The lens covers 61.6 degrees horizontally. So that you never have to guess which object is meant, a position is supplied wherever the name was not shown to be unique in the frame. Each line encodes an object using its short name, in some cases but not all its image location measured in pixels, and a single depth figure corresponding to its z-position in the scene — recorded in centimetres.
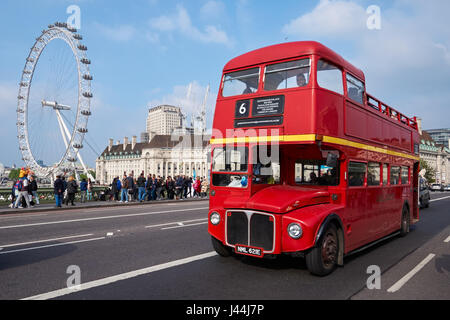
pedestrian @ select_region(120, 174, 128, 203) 2439
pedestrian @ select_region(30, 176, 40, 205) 2003
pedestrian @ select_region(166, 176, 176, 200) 2856
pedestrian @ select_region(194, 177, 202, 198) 3161
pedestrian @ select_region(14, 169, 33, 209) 1900
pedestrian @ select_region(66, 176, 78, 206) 2144
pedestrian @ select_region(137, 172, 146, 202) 2528
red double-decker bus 631
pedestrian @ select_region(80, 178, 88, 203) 2319
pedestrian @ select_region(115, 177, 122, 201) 2562
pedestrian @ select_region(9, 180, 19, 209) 1981
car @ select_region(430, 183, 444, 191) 7836
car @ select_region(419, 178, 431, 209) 2147
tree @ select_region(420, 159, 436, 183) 9594
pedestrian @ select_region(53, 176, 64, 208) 2012
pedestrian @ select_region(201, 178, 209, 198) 3309
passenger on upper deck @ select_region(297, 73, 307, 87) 682
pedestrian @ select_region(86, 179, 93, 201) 2561
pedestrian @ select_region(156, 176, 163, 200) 2780
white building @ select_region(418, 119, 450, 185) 13688
